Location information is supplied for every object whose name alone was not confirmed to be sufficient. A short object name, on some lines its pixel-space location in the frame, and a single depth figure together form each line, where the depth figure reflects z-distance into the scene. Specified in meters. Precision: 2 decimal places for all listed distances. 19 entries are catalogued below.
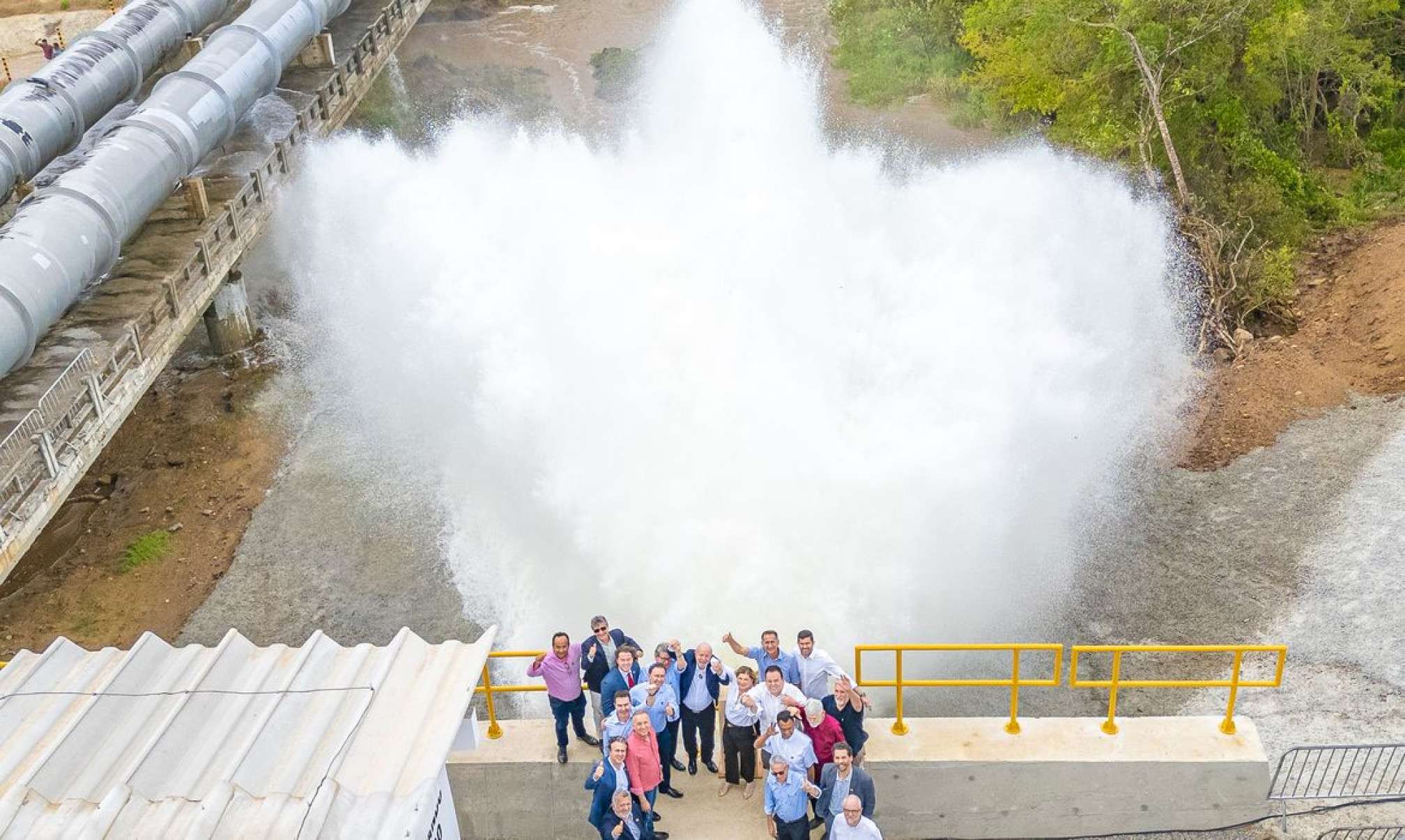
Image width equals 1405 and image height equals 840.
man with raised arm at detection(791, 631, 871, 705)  11.69
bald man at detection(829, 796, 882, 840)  10.03
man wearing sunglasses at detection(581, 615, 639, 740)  11.89
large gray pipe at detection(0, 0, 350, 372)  18.34
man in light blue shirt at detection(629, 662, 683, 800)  11.30
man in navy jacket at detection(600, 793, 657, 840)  10.47
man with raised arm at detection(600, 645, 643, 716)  11.55
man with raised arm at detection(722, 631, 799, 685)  11.65
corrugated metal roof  9.34
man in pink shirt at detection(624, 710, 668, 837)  11.06
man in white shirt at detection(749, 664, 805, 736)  11.34
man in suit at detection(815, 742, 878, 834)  10.47
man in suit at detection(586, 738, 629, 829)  10.72
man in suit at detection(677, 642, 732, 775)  11.75
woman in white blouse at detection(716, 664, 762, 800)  11.34
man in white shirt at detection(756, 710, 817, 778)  10.91
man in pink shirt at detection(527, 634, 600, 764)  12.07
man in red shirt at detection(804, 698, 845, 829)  11.21
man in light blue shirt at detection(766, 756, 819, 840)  10.88
